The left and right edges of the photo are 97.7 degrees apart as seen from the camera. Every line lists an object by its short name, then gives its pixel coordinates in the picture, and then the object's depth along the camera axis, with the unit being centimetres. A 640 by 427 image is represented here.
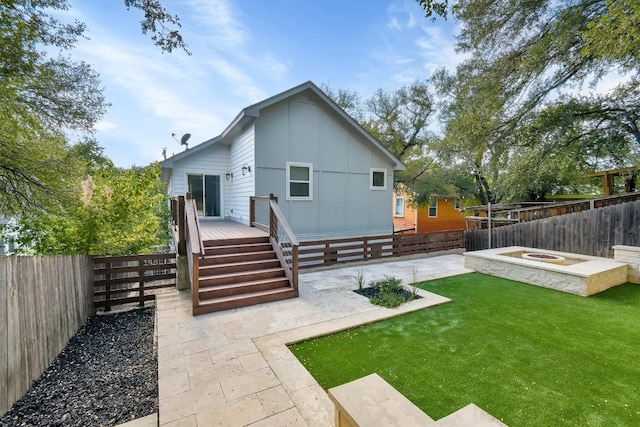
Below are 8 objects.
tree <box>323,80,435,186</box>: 1570
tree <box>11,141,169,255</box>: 518
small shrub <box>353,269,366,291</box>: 623
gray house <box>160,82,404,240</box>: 877
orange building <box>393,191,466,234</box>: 1886
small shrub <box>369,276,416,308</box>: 526
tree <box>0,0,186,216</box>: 387
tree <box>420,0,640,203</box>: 804
